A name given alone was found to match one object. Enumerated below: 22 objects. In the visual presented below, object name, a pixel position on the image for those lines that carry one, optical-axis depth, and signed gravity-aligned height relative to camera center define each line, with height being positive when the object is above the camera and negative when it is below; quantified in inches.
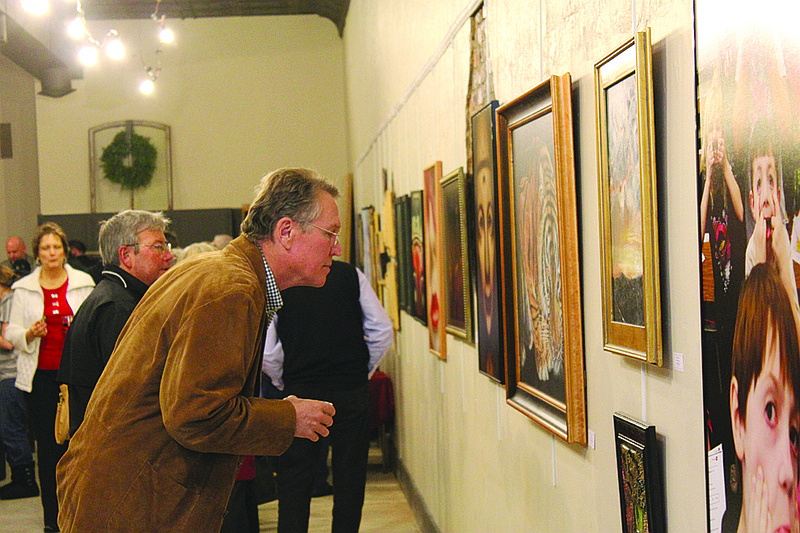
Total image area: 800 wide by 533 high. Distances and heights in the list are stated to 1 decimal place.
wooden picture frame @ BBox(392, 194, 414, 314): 239.9 +4.4
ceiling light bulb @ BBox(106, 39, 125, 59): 424.2 +116.3
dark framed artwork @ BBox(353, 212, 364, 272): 413.7 +11.3
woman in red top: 254.8 -15.9
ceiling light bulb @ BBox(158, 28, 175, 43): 460.4 +132.6
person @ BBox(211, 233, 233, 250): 355.6 +13.2
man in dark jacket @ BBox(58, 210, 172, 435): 159.2 -3.9
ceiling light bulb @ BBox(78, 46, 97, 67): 415.2 +111.3
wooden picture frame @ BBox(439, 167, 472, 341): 156.4 +1.2
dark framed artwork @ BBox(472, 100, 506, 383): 130.5 +2.3
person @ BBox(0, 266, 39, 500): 302.0 -55.8
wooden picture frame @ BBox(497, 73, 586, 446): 97.7 -0.4
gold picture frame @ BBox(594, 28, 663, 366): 73.9 +4.9
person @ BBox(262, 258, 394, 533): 194.5 -26.5
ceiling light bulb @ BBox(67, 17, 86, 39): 384.5 +115.4
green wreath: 576.7 +79.4
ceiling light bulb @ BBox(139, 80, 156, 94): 508.1 +115.2
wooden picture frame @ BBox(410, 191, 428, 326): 214.8 +1.3
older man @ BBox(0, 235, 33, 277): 402.1 +11.2
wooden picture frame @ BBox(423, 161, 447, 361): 185.2 -0.9
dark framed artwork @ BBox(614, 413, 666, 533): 77.2 -21.6
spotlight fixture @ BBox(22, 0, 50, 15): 320.5 +105.6
